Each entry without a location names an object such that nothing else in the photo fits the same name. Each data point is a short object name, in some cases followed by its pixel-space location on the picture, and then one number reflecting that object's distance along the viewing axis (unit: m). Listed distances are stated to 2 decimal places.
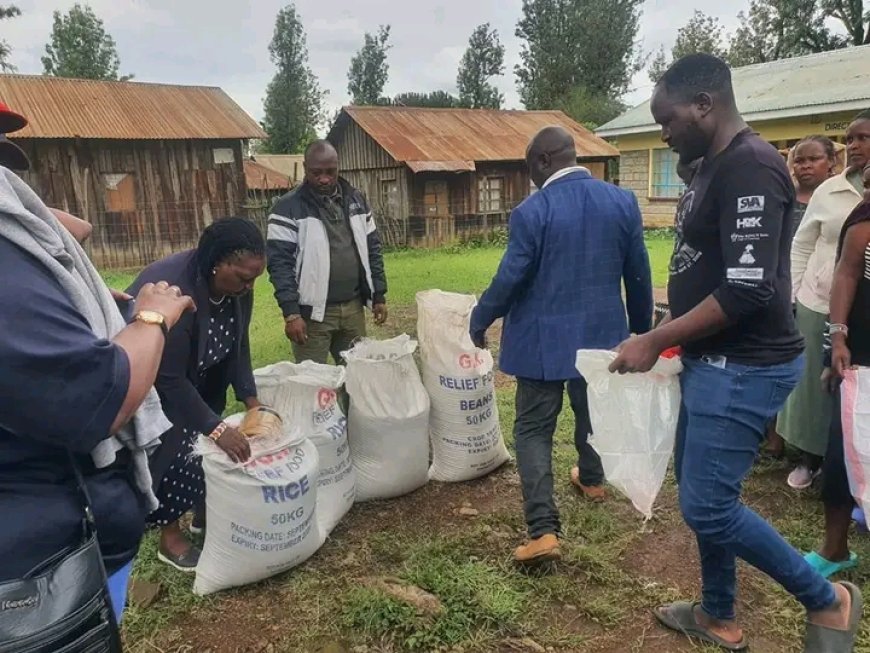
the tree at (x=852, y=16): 25.95
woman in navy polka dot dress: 2.37
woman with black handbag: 1.01
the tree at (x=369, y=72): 41.38
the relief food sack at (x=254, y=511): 2.41
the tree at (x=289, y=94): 36.75
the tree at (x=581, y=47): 35.75
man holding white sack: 1.74
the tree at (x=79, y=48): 34.25
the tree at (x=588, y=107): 32.94
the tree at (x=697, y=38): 33.06
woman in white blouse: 2.89
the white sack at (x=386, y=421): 3.10
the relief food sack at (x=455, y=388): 3.27
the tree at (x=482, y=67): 42.16
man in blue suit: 2.65
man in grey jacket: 3.61
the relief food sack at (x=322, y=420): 2.88
